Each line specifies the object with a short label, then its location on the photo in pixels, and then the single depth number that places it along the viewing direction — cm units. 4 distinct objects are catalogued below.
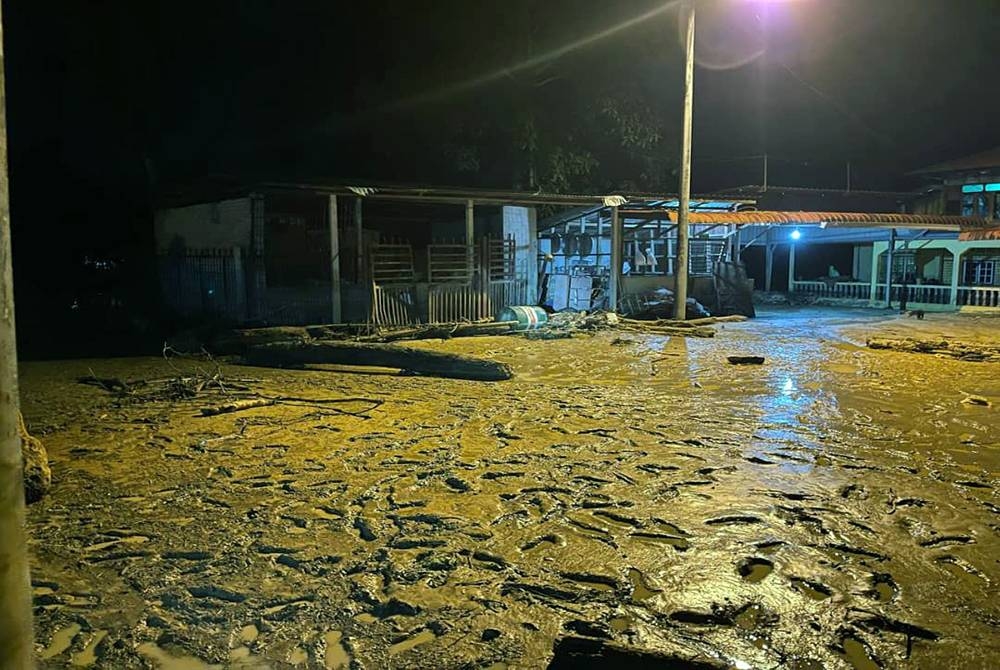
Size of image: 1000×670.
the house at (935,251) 2406
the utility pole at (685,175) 1709
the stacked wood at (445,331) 1562
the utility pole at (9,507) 186
